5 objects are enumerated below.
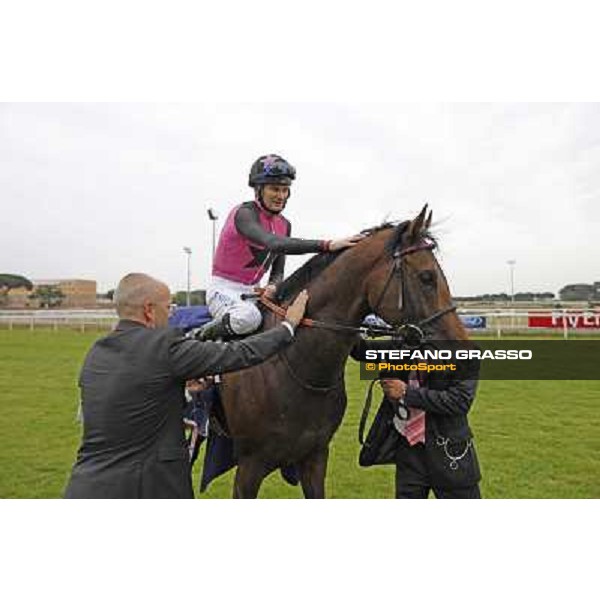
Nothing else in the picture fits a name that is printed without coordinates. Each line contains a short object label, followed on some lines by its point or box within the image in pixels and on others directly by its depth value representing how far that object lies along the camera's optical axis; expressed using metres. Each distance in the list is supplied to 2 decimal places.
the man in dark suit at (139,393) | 2.27
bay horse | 2.71
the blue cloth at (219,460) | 3.49
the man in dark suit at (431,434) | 2.99
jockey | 2.97
